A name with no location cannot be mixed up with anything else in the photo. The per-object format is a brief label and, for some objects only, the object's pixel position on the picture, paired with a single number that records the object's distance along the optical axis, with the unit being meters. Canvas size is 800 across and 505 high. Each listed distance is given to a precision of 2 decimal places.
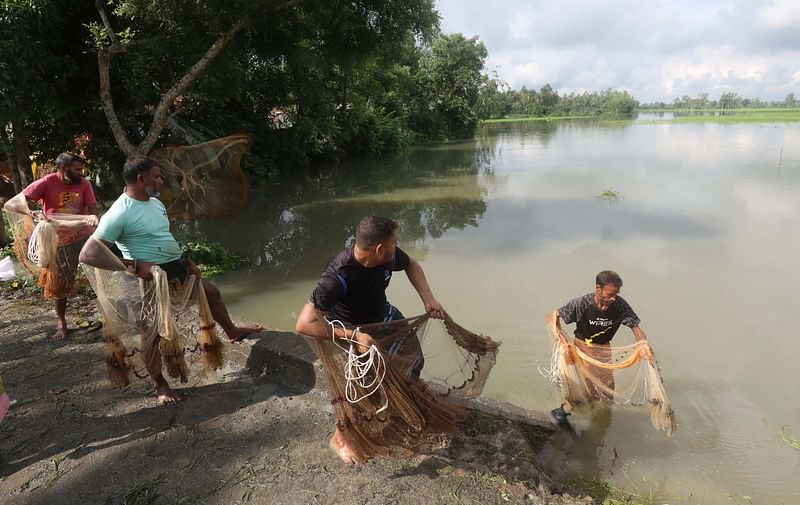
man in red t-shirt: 3.87
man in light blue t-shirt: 2.80
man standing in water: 3.31
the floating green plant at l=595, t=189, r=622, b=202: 11.77
